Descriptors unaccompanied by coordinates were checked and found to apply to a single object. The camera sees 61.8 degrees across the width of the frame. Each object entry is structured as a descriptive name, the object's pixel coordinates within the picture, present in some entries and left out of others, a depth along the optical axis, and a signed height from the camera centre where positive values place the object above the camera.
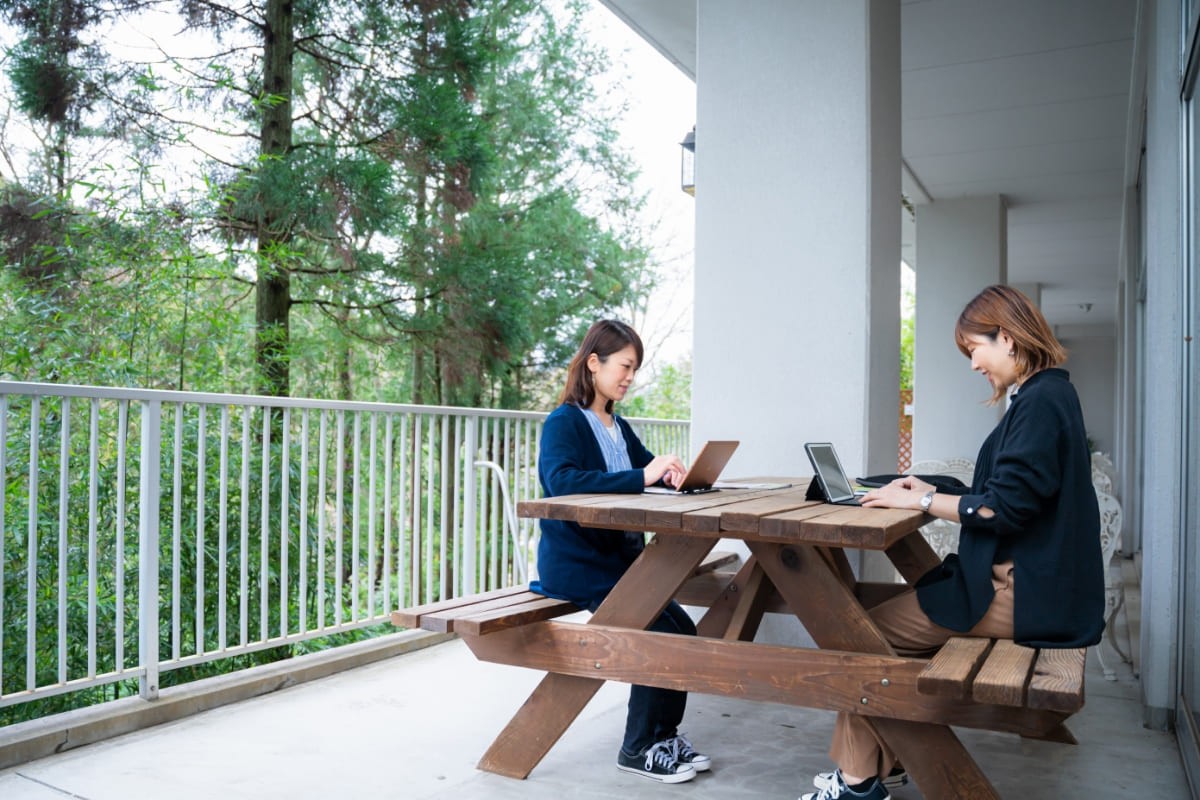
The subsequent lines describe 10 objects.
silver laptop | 2.92 -0.19
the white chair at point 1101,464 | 5.38 -0.30
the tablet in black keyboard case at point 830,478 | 2.74 -0.20
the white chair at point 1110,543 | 3.97 -0.53
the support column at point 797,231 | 3.70 +0.68
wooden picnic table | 2.30 -0.63
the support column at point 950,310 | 8.38 +0.84
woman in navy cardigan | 2.85 -0.35
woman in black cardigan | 2.25 -0.28
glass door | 3.03 -0.04
